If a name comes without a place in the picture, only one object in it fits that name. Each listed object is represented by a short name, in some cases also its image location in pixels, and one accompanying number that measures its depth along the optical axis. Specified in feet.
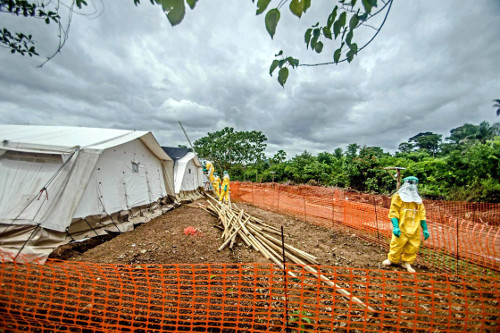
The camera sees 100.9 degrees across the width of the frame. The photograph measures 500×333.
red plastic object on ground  18.83
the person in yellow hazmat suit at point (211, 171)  43.22
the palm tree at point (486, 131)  96.92
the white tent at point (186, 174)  38.29
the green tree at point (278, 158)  98.07
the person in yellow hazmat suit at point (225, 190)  34.28
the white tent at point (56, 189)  14.69
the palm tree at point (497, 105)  110.97
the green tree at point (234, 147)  116.88
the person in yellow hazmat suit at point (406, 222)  13.62
